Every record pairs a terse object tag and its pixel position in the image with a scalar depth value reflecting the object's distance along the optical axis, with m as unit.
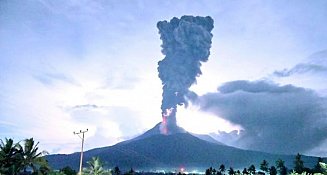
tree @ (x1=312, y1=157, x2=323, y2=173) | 133.59
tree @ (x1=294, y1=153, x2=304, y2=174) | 133.29
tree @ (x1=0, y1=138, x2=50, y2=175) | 50.50
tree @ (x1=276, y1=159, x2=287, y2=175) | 155.25
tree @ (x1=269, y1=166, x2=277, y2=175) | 160.50
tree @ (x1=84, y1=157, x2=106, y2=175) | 56.19
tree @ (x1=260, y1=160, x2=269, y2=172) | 165.75
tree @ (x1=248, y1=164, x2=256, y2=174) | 187.68
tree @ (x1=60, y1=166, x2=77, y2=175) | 81.75
